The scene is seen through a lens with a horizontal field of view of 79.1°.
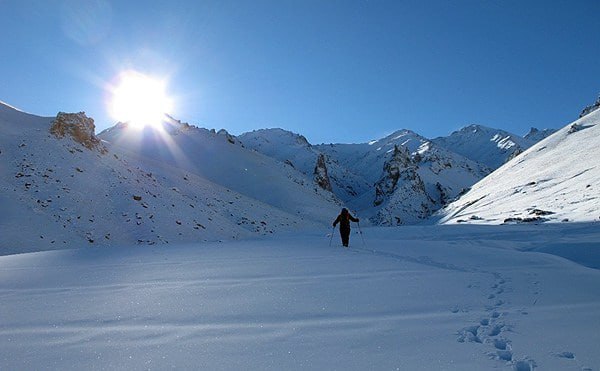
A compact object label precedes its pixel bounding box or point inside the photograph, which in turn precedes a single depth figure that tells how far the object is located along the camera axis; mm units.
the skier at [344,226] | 15578
